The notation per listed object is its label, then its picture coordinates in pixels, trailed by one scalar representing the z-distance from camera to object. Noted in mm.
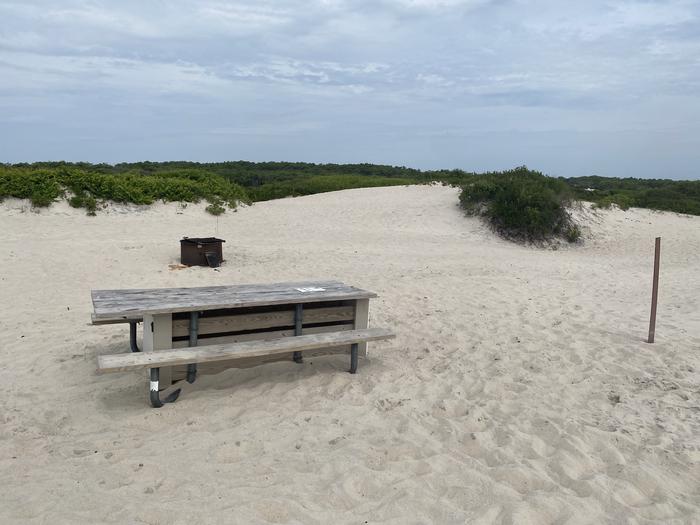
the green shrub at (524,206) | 17250
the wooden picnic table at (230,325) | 4465
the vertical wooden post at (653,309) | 5923
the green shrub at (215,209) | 18234
